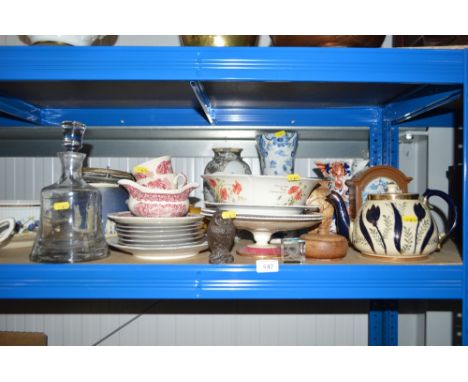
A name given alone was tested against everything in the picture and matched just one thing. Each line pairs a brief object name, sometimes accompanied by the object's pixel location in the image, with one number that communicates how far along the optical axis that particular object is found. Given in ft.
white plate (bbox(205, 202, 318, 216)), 2.43
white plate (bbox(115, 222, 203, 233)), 2.42
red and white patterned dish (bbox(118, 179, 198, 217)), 2.51
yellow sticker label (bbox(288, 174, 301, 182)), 2.38
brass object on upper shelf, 2.48
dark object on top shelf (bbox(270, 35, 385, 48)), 2.41
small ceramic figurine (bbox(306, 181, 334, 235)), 2.91
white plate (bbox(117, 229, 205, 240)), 2.42
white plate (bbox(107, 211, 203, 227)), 2.40
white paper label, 2.22
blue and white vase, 2.91
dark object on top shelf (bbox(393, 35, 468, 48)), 2.69
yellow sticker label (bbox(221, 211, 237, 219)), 2.35
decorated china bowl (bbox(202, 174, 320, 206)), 2.41
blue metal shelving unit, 2.21
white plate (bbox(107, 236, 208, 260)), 2.39
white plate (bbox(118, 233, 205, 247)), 2.42
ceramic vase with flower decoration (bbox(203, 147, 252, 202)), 3.13
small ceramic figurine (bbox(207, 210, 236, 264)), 2.31
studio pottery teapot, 2.32
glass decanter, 2.41
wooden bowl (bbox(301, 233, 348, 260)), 2.42
